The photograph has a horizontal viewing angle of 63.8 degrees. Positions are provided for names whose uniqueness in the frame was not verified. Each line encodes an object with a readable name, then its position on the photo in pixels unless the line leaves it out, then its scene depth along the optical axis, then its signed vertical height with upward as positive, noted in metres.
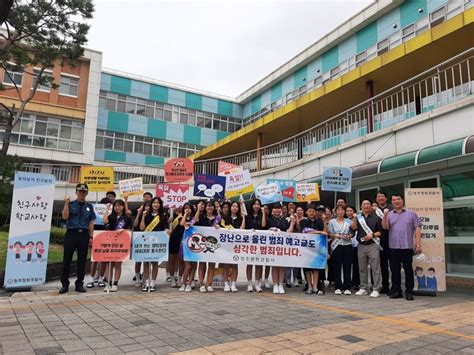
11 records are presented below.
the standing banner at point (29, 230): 7.04 -0.03
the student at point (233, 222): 7.82 +0.23
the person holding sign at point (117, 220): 7.59 +0.22
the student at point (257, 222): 7.90 +0.25
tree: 14.30 +7.74
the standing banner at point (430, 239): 7.46 -0.01
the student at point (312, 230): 7.71 +0.11
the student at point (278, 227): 7.72 +0.16
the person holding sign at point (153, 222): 7.64 +0.18
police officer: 7.16 -0.07
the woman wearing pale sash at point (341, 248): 7.73 -0.24
